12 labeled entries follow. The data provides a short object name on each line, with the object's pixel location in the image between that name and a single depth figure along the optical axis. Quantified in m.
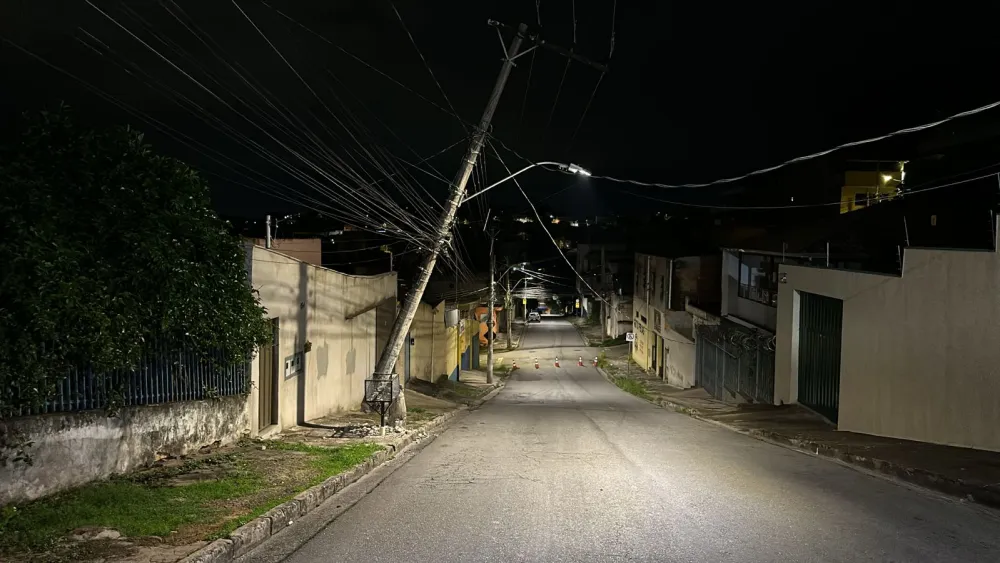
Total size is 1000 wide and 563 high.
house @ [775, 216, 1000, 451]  9.84
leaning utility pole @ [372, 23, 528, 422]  12.38
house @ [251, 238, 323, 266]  24.89
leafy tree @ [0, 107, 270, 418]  6.02
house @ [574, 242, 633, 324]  65.69
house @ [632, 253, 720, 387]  34.22
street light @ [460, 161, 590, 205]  13.47
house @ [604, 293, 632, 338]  62.25
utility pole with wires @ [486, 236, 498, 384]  33.31
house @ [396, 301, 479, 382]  27.66
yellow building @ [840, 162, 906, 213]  34.56
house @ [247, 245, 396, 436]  11.55
